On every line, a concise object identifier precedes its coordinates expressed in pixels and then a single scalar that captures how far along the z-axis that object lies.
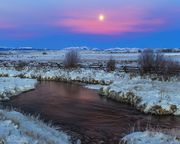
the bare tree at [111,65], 45.55
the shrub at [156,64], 37.75
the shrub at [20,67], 49.09
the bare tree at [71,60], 50.59
